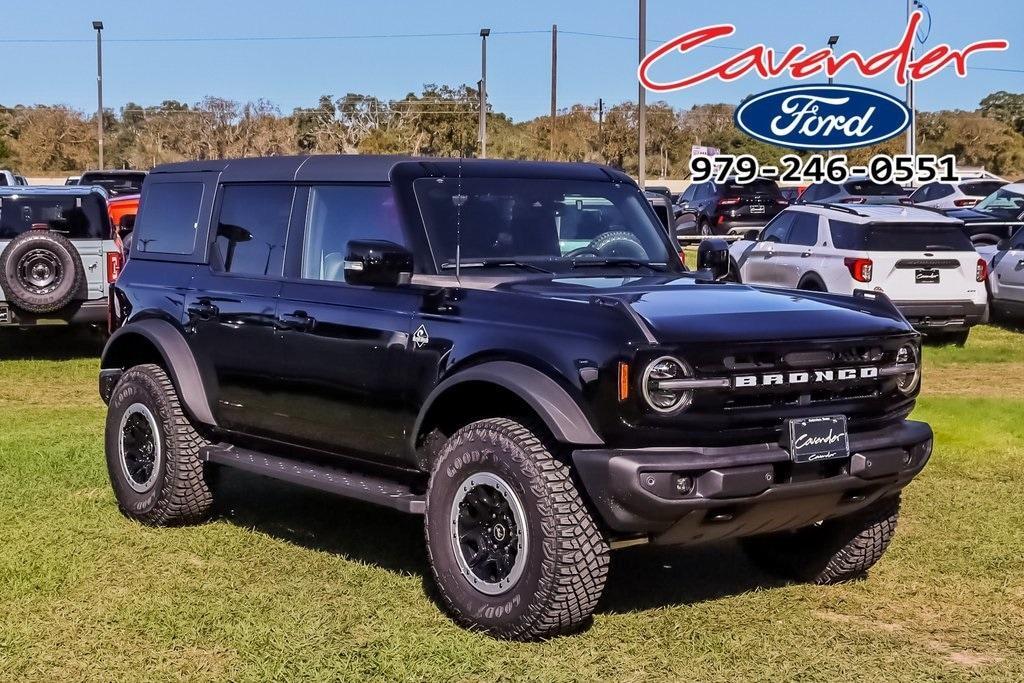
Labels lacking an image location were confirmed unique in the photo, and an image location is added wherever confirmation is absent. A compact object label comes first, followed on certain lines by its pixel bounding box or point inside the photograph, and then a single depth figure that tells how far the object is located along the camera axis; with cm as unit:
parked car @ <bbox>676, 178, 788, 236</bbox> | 3431
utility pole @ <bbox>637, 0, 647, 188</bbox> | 3581
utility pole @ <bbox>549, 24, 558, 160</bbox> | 5628
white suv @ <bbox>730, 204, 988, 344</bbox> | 1686
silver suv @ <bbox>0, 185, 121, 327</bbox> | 1374
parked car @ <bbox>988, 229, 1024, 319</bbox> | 1894
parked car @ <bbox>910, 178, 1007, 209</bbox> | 3297
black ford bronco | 534
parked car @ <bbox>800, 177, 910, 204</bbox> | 3512
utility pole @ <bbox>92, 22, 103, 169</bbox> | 6194
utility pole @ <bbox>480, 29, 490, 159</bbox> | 4766
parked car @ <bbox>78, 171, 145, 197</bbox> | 3250
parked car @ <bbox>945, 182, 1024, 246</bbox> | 2338
